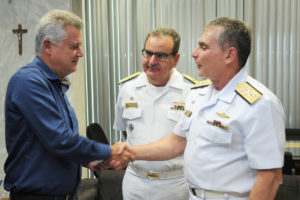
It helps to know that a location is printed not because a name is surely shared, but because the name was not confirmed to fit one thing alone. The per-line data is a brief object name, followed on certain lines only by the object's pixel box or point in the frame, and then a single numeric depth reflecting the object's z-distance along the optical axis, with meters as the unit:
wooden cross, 3.96
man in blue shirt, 1.47
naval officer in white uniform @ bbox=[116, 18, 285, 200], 1.35
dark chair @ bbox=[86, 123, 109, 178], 3.15
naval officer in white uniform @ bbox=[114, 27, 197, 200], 1.99
